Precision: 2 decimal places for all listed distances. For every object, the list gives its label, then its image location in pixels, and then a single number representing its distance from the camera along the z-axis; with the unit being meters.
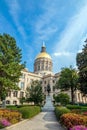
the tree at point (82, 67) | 15.76
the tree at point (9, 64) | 14.25
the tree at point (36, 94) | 23.70
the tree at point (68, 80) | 25.05
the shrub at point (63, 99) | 26.90
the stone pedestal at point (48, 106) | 18.29
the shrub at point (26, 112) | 9.04
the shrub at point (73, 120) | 5.53
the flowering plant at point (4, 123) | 5.71
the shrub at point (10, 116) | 6.92
